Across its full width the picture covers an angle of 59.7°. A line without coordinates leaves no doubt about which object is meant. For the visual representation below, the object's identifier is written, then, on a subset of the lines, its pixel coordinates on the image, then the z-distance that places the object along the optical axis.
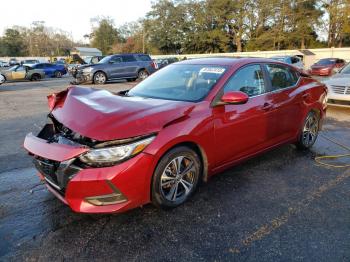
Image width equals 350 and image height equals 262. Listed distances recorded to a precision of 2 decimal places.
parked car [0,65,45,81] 22.89
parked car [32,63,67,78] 27.23
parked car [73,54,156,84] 17.56
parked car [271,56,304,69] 19.00
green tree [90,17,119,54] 80.69
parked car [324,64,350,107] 8.87
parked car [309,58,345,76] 23.18
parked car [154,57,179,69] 30.10
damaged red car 2.77
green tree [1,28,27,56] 78.81
